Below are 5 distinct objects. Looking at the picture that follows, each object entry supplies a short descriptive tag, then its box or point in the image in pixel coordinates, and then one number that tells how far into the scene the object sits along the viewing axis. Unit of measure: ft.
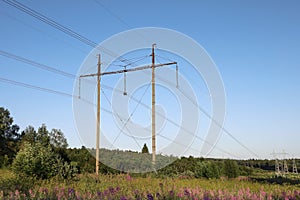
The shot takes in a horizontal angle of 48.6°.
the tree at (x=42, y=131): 123.47
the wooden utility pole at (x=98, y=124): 63.60
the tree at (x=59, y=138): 156.01
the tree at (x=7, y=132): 115.14
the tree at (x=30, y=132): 119.91
